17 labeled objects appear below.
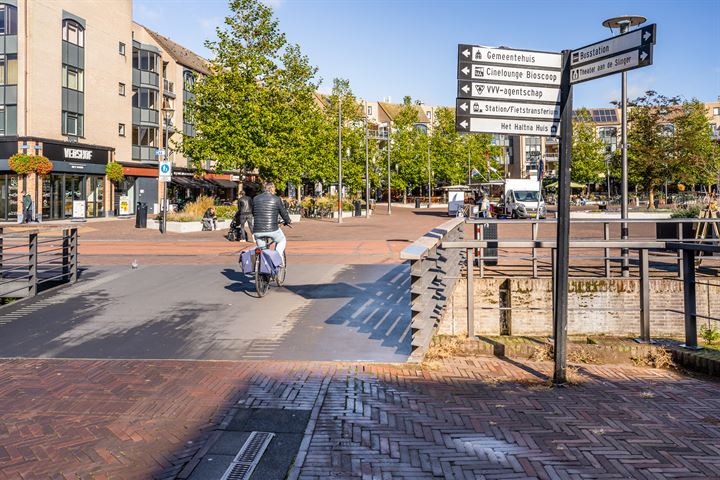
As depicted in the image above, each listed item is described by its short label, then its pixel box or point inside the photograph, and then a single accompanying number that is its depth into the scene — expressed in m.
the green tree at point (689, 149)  34.72
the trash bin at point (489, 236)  12.62
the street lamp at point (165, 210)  24.77
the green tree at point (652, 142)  35.50
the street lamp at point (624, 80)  12.27
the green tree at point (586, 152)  71.00
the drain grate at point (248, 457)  3.57
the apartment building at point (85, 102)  33.09
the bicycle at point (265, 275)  9.61
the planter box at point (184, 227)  25.61
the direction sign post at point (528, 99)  5.20
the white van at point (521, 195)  37.52
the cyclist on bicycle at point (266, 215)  9.88
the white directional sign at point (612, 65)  4.54
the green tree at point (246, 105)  30.66
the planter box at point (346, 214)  41.04
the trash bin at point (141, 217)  27.39
